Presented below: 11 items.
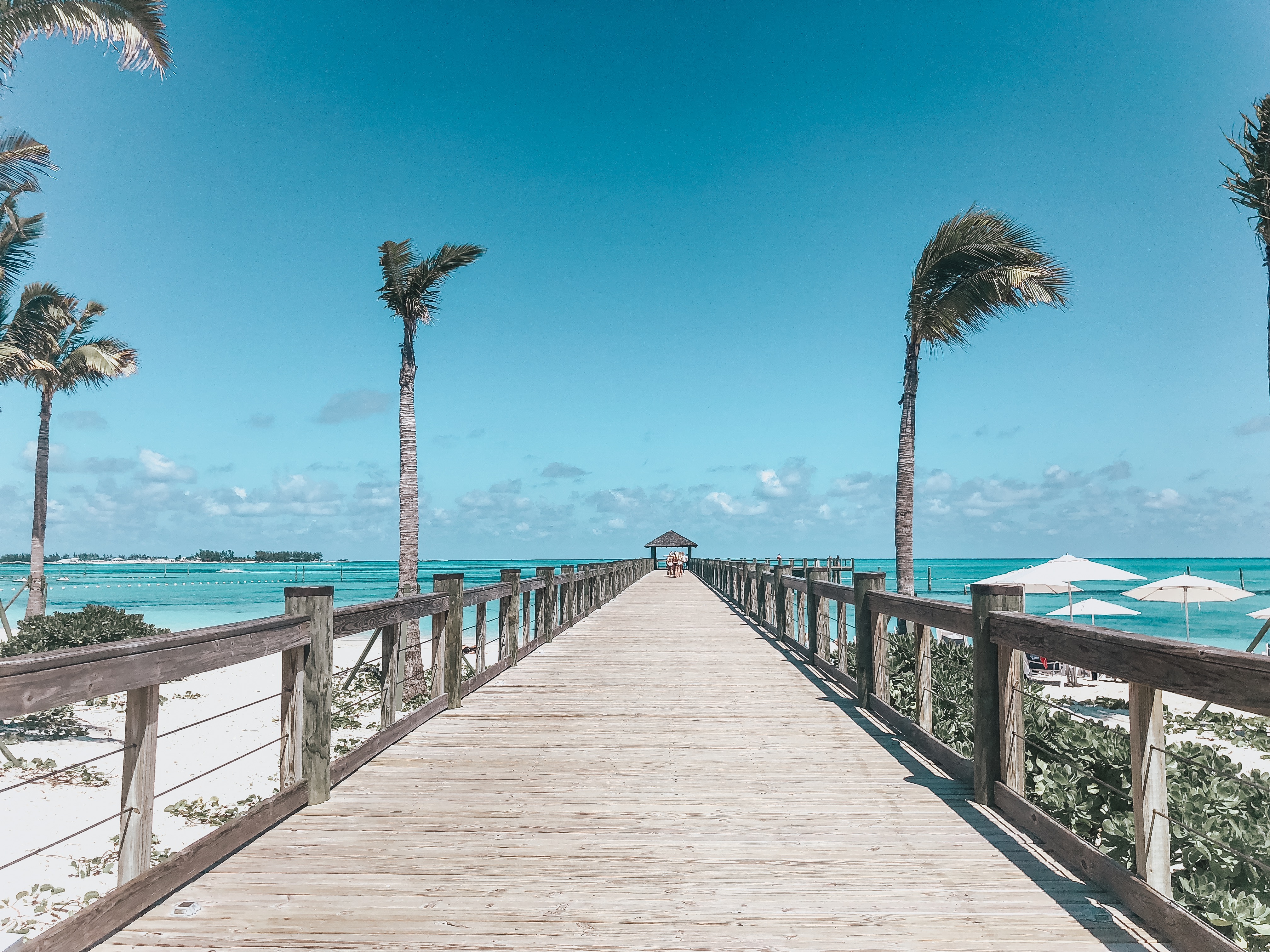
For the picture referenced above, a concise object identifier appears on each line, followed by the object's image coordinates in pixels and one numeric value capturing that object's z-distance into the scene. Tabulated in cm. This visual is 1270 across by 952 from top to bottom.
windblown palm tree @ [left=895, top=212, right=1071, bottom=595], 1317
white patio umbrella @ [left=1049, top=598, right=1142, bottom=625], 1781
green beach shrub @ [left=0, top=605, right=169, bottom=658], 1291
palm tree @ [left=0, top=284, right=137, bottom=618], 2009
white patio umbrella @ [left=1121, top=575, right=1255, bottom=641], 1758
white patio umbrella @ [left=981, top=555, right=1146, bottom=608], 1736
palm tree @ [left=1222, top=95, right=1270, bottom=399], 941
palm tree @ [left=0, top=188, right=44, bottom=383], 1577
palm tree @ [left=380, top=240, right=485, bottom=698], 1441
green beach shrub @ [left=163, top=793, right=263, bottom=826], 905
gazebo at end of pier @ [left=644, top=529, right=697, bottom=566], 5806
